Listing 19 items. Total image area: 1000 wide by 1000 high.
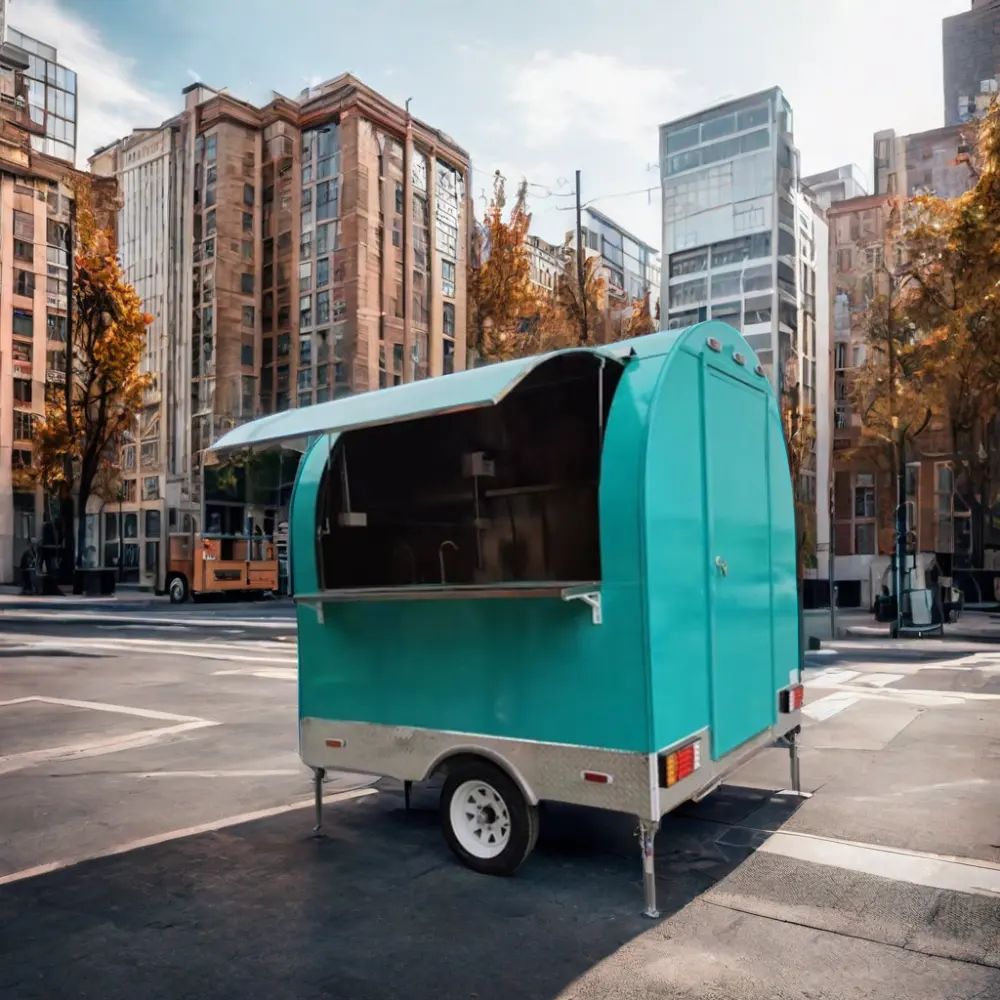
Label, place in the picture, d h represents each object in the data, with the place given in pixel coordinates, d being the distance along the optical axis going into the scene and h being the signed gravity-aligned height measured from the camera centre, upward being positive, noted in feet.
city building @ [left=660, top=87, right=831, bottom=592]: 180.23 +62.02
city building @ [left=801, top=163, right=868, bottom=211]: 227.81 +89.63
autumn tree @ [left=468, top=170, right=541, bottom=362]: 136.77 +41.85
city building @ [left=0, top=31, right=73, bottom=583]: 154.40 +43.08
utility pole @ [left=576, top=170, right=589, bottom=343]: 95.04 +27.81
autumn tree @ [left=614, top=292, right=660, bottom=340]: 164.76 +43.15
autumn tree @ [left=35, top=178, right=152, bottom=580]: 119.24 +22.68
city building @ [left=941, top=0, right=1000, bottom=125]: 369.91 +200.30
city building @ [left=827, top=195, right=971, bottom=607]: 131.92 +10.83
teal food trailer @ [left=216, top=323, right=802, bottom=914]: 15.17 -0.81
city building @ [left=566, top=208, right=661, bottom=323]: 251.80 +84.87
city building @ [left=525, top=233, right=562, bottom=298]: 227.81 +71.99
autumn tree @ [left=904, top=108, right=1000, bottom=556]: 79.51 +21.51
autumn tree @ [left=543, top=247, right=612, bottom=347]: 100.53 +29.90
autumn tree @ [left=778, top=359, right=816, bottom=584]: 141.79 +15.03
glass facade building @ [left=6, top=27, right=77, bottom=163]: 241.76 +121.77
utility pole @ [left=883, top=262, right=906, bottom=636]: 71.91 +5.86
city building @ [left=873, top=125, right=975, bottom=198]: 182.70 +76.03
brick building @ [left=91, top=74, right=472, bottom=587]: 144.15 +44.63
